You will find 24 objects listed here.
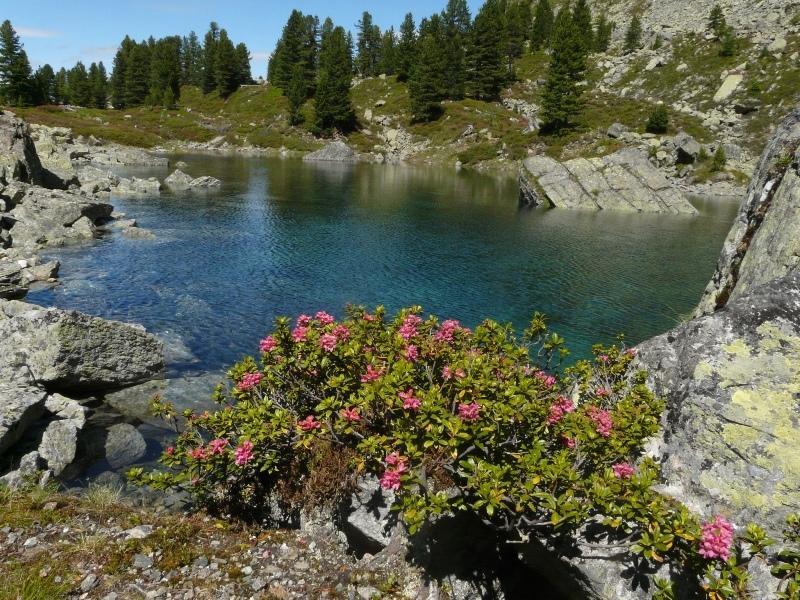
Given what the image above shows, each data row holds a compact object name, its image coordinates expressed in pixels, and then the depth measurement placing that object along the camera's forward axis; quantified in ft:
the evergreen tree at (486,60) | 522.88
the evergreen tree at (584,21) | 574.15
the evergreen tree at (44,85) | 505.66
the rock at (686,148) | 327.06
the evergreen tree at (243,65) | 626.23
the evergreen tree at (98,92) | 613.52
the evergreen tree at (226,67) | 609.42
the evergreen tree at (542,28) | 620.08
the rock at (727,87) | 407.44
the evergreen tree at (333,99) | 485.15
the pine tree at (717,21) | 476.09
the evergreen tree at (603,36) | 587.68
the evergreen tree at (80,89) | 598.34
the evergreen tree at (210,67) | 625.41
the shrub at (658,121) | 369.30
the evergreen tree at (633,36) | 541.95
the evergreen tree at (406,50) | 576.20
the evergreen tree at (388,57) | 613.52
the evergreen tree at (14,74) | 474.98
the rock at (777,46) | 415.23
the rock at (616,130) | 373.01
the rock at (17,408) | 36.19
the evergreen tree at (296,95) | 507.71
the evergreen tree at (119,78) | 612.29
